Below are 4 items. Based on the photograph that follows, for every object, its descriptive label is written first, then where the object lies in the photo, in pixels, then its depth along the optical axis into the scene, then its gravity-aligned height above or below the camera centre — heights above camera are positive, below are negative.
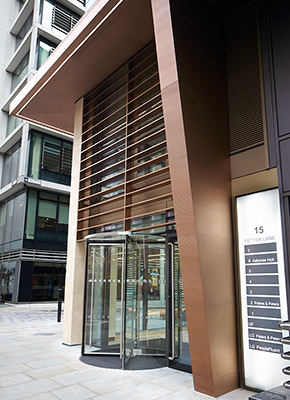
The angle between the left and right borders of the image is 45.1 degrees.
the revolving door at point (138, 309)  6.60 -0.61
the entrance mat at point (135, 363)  6.41 -1.57
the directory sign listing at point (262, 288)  4.91 -0.12
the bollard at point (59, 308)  13.47 -1.15
